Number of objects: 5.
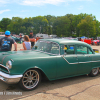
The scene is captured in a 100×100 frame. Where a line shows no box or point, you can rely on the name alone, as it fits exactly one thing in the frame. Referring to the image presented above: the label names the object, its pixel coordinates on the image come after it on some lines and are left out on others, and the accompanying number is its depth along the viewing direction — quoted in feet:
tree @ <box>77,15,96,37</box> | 182.39
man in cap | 17.90
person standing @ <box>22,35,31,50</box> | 20.35
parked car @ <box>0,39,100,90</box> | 12.09
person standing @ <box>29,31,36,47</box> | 27.25
